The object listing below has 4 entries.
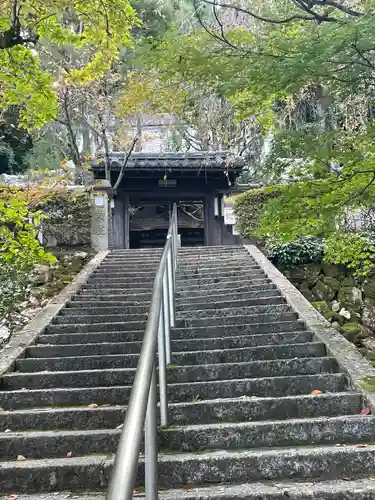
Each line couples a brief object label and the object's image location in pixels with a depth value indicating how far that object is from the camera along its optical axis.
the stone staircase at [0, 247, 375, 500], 2.84
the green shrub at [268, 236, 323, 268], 9.98
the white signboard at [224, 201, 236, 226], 11.94
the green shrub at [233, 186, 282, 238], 11.05
